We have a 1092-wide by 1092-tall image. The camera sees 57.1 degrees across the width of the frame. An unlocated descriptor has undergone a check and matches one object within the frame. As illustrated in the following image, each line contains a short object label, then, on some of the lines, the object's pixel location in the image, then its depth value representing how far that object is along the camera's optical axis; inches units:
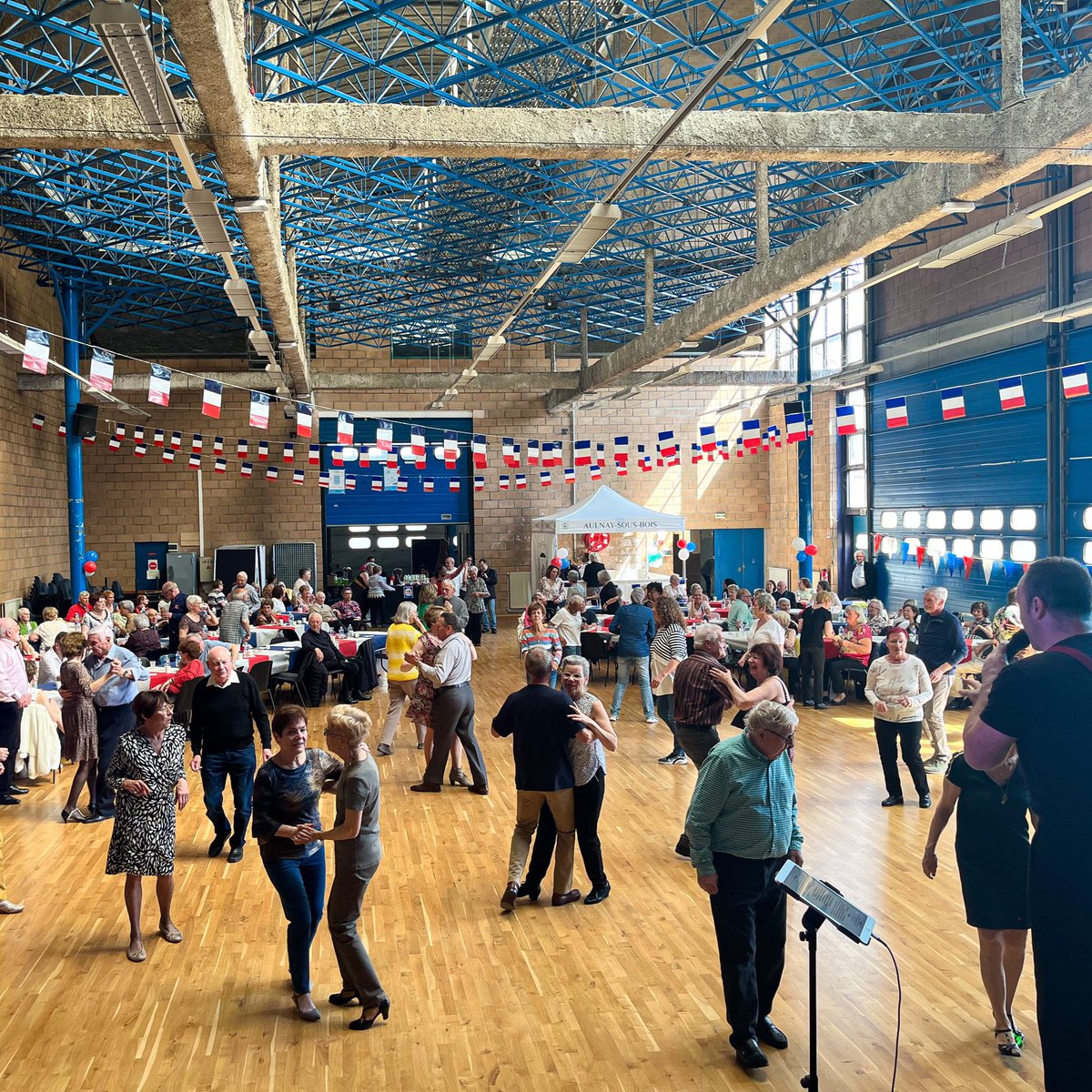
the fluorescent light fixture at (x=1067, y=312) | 451.5
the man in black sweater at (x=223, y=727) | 230.7
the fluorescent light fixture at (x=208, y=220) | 266.2
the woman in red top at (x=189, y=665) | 254.5
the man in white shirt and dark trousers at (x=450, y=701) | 290.2
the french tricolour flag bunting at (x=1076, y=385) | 438.9
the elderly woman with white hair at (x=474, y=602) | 649.6
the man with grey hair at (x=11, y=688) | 276.7
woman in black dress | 146.2
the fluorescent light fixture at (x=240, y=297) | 366.0
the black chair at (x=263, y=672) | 419.5
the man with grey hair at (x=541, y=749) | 200.2
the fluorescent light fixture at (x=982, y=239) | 291.9
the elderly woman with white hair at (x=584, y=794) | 202.7
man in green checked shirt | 141.5
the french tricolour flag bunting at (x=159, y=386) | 436.5
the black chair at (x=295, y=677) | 442.9
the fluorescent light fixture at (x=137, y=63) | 170.9
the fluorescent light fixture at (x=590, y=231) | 310.6
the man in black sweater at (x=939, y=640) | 294.2
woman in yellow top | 328.8
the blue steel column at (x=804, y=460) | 812.6
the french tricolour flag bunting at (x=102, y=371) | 382.9
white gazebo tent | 685.9
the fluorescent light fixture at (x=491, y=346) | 542.0
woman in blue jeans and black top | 156.2
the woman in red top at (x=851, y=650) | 454.6
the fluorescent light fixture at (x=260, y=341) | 462.6
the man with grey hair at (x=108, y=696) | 263.3
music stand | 106.0
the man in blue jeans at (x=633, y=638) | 384.2
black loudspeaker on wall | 680.4
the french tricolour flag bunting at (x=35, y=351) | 356.8
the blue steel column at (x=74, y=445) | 682.2
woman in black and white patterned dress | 183.6
